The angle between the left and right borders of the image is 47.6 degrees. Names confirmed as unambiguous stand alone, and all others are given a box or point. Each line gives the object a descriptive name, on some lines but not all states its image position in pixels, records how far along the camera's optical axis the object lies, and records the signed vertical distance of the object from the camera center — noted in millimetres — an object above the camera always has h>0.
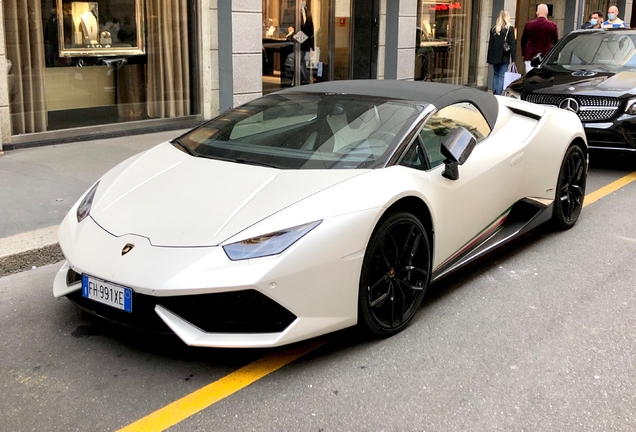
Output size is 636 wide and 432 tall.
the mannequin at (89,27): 9453 +122
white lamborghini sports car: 3361 -908
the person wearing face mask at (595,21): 14625 +426
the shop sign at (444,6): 15527 +734
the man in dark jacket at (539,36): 13047 +98
